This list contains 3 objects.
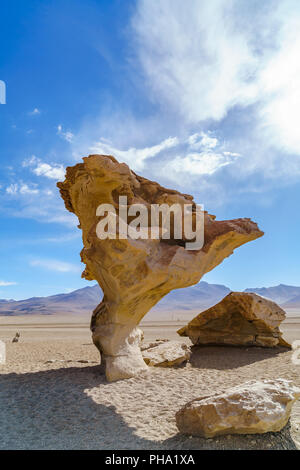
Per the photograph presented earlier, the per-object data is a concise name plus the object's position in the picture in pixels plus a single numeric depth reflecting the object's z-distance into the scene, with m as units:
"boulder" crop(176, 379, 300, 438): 4.64
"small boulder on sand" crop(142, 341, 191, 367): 10.34
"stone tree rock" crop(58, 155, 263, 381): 8.12
